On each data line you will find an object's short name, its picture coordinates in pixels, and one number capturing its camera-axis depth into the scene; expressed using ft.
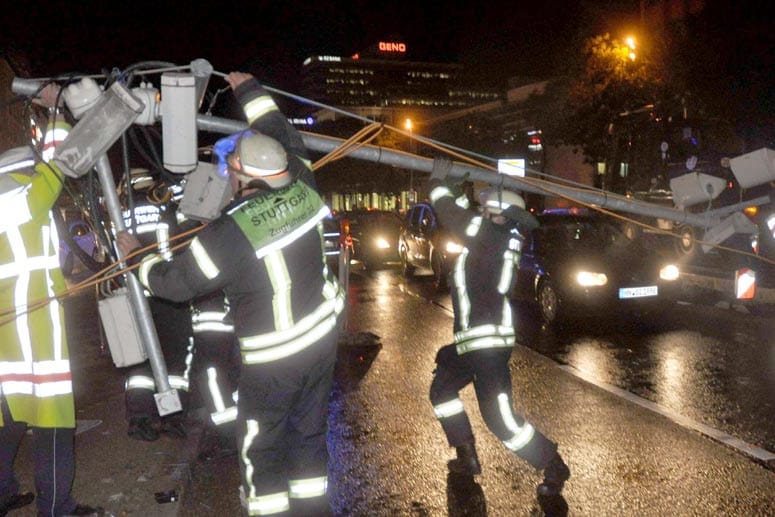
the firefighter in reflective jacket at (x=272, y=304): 11.71
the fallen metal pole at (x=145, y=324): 13.57
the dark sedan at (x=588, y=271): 35.22
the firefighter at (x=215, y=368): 18.22
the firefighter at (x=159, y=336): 18.71
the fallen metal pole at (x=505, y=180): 15.17
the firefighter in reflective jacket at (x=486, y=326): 15.97
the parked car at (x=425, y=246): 49.52
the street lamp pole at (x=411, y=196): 121.29
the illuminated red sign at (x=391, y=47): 565.12
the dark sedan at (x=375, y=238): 66.39
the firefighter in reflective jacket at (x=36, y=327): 13.16
